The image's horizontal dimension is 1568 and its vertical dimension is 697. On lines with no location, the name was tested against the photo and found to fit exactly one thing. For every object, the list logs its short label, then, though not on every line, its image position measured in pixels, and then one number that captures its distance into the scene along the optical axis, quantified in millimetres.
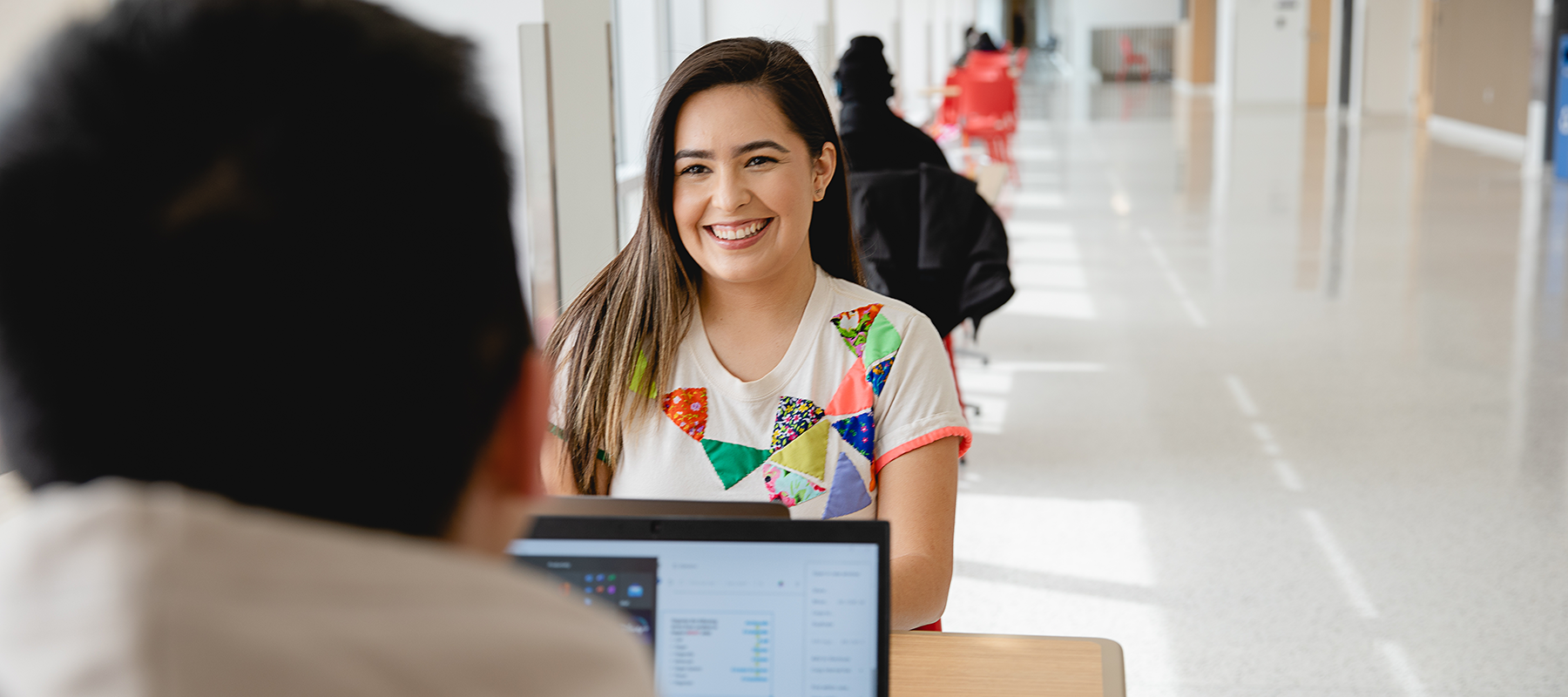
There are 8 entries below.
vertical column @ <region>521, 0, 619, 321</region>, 2324
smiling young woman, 1479
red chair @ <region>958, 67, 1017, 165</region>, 10875
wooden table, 1198
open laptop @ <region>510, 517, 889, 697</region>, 875
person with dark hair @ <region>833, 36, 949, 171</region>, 3344
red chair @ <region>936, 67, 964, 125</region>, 11281
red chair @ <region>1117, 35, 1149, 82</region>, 28727
